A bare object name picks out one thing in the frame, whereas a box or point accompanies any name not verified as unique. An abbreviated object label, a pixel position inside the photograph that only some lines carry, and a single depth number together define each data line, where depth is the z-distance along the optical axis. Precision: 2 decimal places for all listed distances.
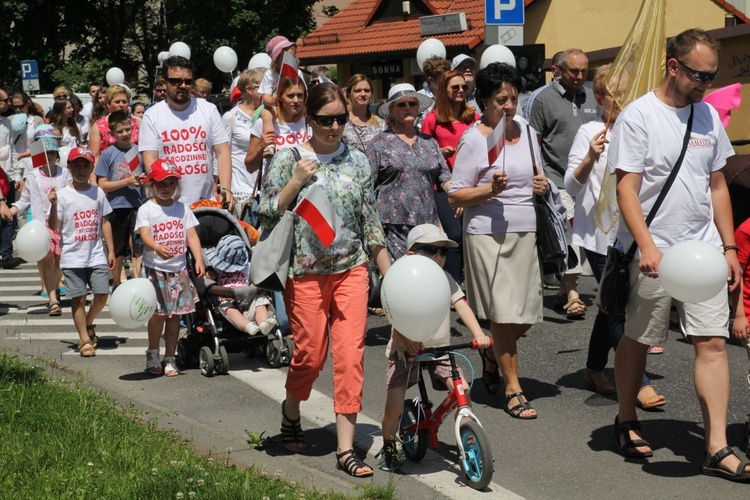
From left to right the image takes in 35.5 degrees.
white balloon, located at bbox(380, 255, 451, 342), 5.48
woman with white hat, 9.04
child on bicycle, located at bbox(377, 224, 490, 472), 5.96
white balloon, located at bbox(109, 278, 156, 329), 8.06
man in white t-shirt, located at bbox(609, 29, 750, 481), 5.73
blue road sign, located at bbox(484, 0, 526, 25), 13.07
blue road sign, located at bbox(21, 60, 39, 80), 29.86
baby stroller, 8.60
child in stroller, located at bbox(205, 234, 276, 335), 8.59
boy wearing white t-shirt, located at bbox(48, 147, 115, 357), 9.63
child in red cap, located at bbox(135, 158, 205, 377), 8.51
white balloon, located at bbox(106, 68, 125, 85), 20.83
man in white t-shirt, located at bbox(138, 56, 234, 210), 9.09
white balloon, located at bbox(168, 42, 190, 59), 15.14
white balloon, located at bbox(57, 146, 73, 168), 13.77
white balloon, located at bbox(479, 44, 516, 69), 11.56
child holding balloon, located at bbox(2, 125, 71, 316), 11.71
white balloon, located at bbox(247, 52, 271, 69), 13.48
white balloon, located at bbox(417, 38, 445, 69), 13.16
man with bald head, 10.59
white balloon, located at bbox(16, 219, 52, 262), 10.49
